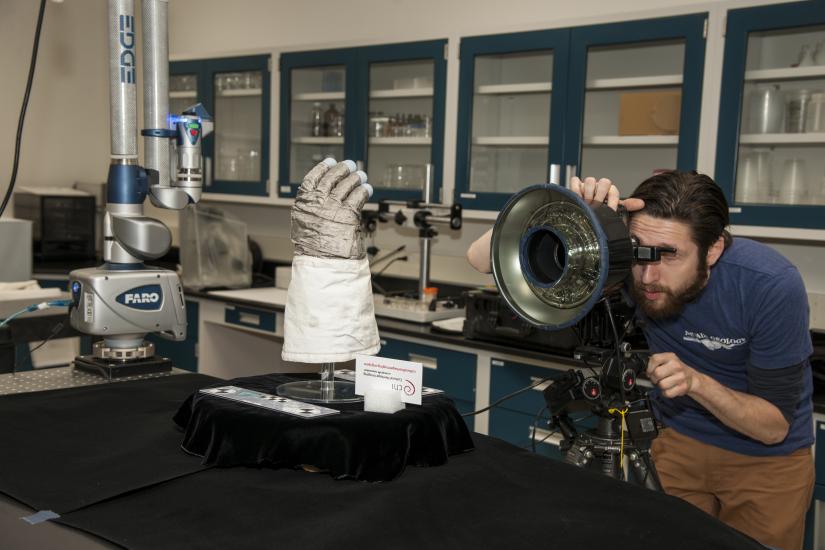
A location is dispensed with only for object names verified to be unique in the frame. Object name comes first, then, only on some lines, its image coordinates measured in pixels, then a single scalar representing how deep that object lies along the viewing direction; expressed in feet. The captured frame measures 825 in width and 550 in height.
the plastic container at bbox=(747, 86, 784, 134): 8.58
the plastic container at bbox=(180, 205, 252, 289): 12.71
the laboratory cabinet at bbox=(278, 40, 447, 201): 11.19
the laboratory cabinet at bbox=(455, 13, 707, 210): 9.05
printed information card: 4.34
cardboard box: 9.16
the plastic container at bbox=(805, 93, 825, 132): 8.30
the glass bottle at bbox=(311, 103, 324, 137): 12.64
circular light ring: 3.90
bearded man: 5.19
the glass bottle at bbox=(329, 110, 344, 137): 12.31
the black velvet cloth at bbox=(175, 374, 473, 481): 3.93
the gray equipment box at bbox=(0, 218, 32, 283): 9.48
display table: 3.31
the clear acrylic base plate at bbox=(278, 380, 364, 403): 4.54
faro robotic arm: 5.45
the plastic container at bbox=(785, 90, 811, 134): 8.45
